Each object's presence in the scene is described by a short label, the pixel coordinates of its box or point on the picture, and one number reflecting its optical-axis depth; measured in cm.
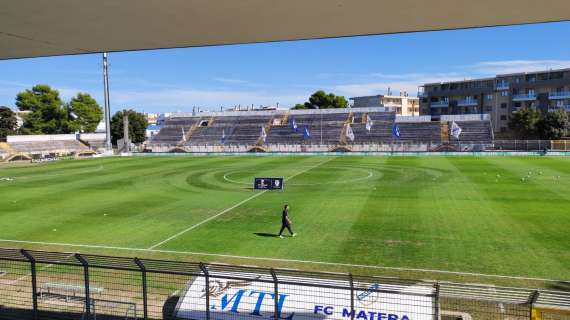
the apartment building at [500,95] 8319
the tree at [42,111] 9019
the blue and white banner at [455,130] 5897
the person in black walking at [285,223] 1764
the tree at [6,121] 8662
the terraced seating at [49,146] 7325
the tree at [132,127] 9150
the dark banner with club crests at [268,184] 2981
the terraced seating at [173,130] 8888
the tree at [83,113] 9531
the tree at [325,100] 11375
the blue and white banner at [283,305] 812
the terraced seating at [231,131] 8500
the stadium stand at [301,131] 7538
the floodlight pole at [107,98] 7544
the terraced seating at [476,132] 7181
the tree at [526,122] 7225
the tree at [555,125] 6862
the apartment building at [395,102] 12326
